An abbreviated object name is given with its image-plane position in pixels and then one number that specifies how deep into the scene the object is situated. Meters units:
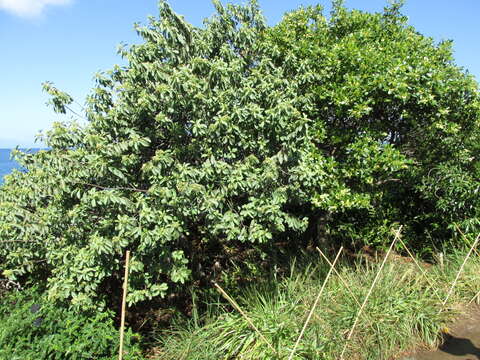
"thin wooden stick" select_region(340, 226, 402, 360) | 4.11
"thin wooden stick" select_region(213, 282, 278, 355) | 3.74
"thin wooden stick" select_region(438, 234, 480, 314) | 5.00
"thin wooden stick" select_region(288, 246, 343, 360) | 3.52
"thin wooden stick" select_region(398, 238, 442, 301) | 5.20
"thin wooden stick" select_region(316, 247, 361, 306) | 4.58
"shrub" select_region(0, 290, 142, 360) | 3.47
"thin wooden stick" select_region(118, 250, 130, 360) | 3.09
